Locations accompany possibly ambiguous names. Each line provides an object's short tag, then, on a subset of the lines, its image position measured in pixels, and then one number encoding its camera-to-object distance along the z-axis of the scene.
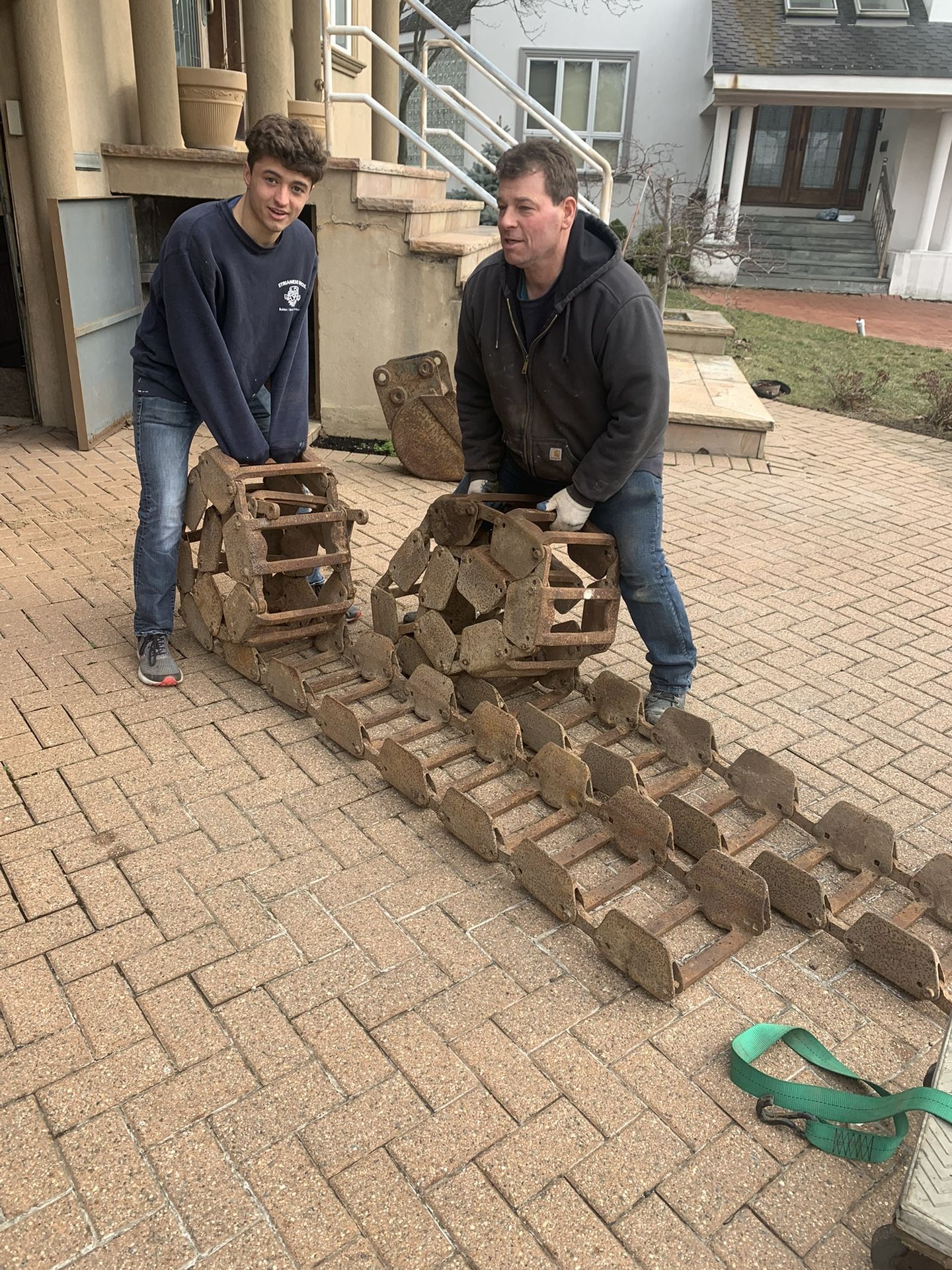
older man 3.31
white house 19.81
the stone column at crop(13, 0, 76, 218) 6.31
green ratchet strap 2.19
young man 3.62
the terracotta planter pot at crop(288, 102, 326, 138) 8.55
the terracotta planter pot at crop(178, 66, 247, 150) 7.55
